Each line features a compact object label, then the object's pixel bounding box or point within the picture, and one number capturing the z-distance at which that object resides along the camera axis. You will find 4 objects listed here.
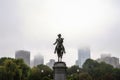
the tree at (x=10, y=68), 85.99
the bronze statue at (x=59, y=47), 44.22
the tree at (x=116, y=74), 119.95
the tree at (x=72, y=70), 130.88
